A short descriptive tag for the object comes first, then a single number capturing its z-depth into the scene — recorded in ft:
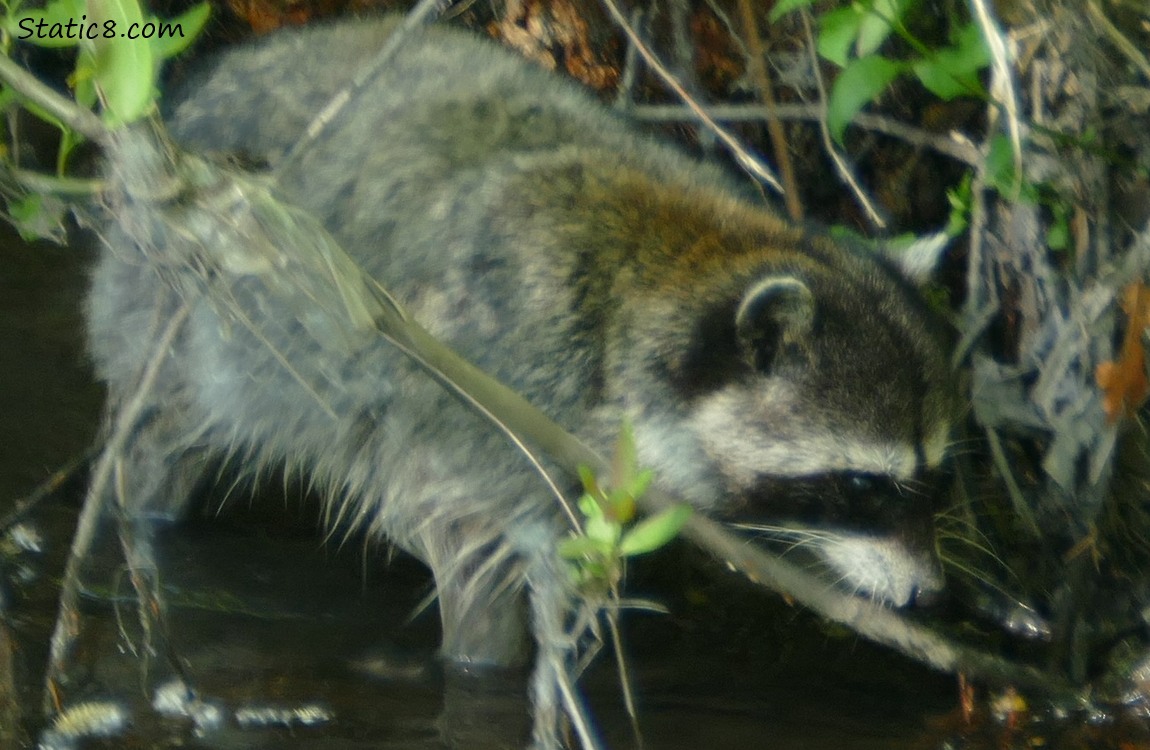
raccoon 20.74
